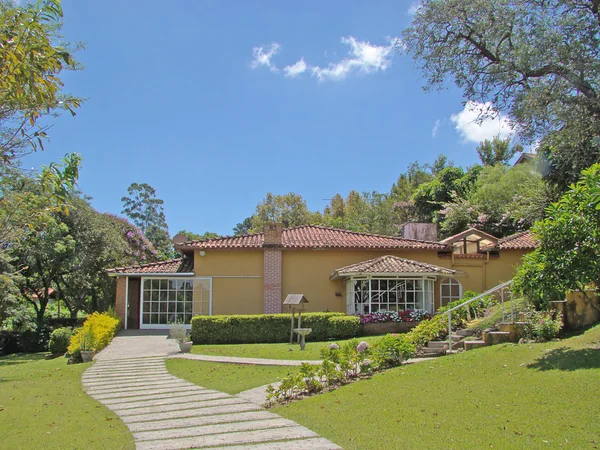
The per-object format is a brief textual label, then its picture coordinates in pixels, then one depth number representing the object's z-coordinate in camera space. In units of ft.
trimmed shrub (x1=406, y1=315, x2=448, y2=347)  41.06
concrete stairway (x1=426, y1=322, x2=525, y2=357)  37.99
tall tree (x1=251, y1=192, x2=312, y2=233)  146.20
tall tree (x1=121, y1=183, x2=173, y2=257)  157.69
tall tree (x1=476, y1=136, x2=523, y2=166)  139.85
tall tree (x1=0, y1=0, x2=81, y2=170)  14.52
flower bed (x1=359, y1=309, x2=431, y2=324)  60.54
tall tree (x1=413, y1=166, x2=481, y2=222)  116.98
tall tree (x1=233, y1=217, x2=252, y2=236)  239.09
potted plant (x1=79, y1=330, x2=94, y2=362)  48.39
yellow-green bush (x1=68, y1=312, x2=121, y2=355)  49.33
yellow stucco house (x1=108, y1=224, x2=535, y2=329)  70.28
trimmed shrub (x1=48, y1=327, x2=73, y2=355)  61.52
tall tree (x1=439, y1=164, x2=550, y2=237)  86.12
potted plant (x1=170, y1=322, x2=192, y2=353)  50.21
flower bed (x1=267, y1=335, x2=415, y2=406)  28.91
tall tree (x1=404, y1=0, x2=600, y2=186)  40.34
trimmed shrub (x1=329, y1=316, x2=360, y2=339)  58.08
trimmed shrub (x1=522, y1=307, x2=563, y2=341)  36.11
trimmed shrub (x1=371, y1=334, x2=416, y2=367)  35.06
